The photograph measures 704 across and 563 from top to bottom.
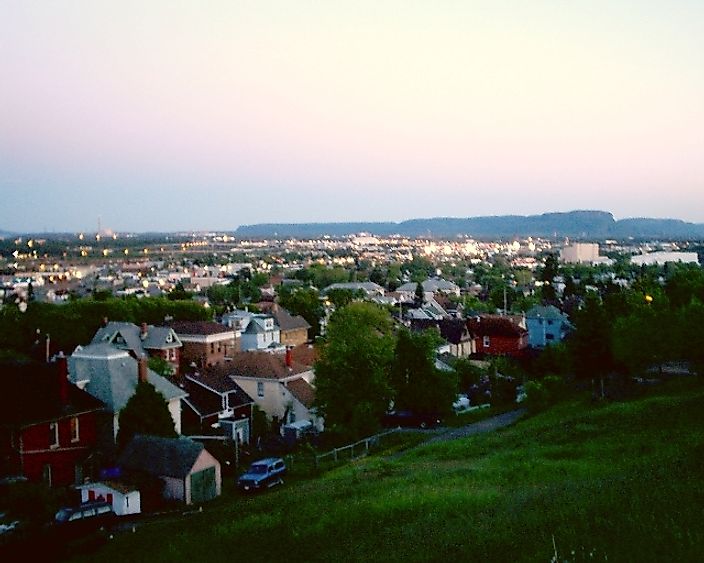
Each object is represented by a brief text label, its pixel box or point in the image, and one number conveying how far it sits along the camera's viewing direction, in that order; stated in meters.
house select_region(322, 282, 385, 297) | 126.97
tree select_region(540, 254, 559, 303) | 110.03
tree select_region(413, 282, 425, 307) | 110.13
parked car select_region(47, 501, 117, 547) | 20.77
